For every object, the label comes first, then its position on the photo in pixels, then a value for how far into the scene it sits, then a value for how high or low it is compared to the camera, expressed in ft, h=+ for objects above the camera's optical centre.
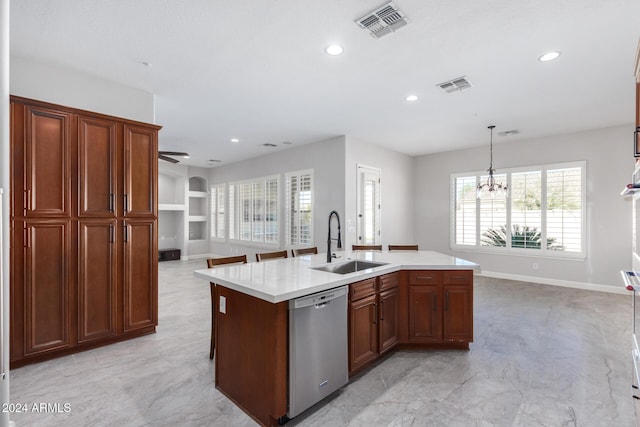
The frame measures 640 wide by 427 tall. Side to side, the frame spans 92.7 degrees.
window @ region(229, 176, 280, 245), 25.16 +0.00
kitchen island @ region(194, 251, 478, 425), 6.55 -2.79
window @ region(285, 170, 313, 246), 21.74 +0.22
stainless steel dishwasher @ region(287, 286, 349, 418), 6.62 -3.17
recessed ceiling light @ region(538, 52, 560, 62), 9.53 +4.93
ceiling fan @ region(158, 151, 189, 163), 17.13 +3.19
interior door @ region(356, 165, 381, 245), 20.43 +0.37
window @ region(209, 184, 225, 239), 31.32 -0.01
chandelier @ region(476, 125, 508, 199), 16.94 +1.33
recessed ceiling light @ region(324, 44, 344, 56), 9.23 +4.99
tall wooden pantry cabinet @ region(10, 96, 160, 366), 9.11 -0.64
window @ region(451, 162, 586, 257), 19.15 -0.10
